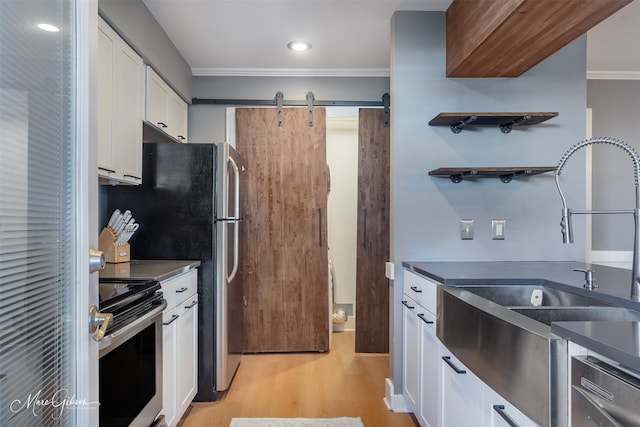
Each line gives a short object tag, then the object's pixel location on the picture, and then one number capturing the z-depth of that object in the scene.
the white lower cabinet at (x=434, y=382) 1.11
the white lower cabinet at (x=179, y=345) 1.79
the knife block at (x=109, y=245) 2.07
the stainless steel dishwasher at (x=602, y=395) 0.65
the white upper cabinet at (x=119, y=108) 1.74
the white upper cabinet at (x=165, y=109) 2.29
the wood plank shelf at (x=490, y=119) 2.00
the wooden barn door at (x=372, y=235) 3.16
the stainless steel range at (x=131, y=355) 1.21
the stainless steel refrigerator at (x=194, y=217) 2.29
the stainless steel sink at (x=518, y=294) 1.53
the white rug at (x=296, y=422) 2.06
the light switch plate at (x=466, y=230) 2.20
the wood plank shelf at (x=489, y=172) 2.00
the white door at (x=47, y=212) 0.68
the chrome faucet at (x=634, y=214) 1.21
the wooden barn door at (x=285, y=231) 3.17
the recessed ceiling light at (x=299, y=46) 2.67
